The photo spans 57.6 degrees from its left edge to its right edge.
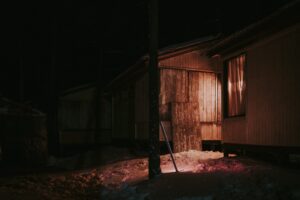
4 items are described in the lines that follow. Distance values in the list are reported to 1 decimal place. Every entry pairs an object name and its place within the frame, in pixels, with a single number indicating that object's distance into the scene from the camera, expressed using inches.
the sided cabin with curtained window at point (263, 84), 284.0
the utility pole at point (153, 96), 288.7
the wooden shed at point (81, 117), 695.3
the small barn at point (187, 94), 463.1
